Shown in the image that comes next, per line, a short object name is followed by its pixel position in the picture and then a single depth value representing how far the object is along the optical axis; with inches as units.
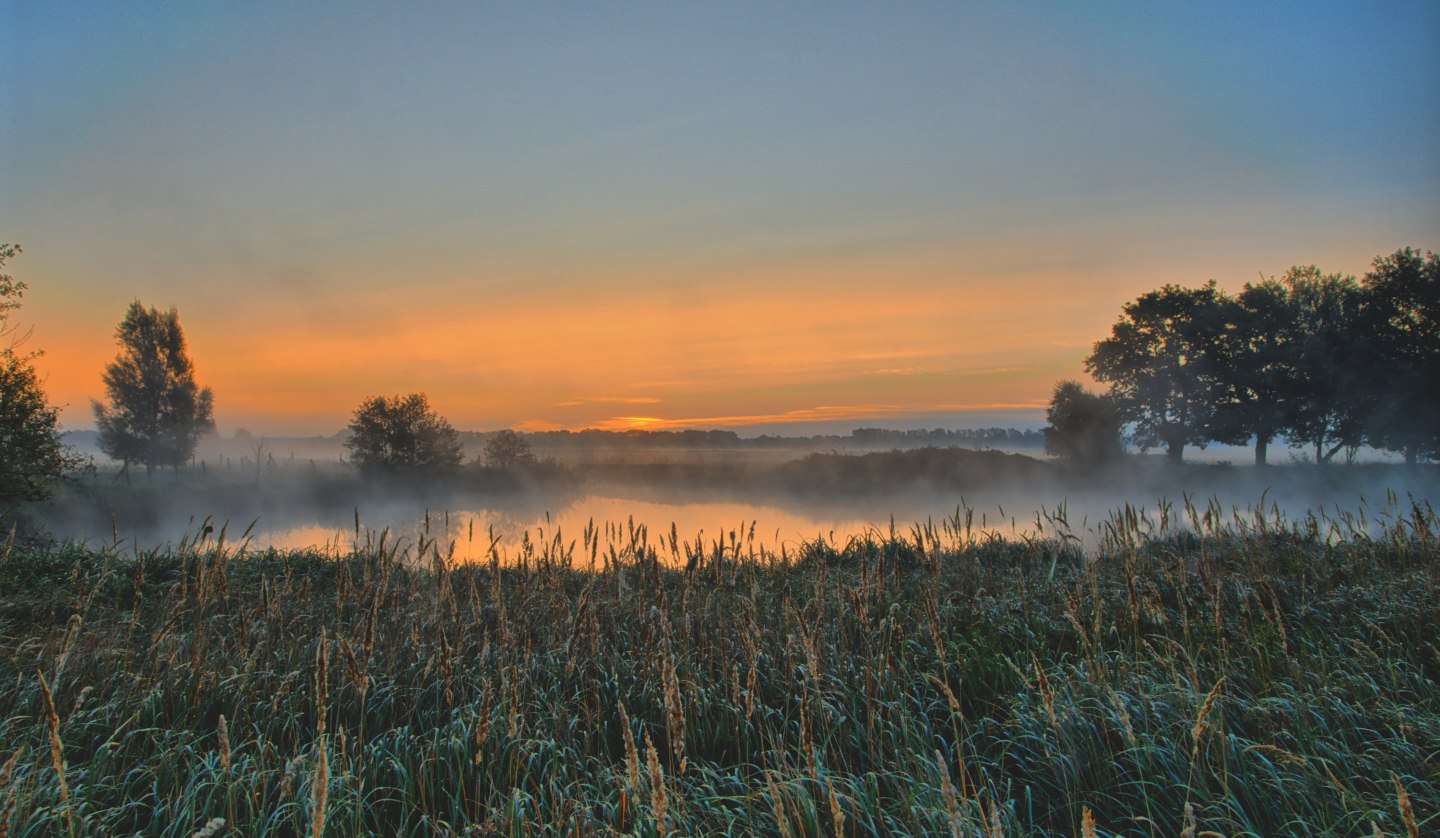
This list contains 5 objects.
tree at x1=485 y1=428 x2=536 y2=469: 1851.6
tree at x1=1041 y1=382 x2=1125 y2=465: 1402.6
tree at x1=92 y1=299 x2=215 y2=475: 1600.6
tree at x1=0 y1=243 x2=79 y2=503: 542.6
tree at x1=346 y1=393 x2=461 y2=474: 1475.1
